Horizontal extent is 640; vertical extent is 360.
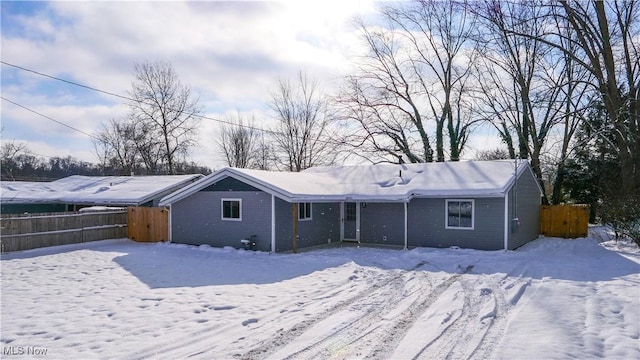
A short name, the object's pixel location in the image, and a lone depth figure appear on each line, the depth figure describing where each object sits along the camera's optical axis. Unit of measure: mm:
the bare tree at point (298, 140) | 37719
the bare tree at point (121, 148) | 40344
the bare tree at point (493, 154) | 35500
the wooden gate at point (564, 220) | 20547
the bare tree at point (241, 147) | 44344
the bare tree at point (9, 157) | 47606
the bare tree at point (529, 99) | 25984
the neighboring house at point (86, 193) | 21719
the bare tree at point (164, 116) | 36469
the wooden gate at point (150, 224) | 18516
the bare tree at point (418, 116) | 30469
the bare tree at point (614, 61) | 21641
